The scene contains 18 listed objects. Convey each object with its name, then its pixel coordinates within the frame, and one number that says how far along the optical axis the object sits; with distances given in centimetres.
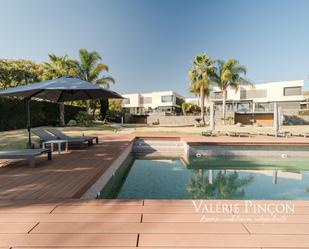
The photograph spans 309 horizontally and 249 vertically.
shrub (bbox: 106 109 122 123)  3363
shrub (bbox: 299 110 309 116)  3447
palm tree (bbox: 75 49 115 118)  2695
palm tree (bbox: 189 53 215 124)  2902
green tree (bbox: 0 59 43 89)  2264
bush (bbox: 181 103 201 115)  4072
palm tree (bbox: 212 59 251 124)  2986
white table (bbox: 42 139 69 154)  810
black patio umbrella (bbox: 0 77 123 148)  648
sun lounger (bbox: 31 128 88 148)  889
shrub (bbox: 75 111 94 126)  2528
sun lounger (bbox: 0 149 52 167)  594
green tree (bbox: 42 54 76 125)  2453
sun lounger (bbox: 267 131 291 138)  1472
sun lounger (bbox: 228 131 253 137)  1513
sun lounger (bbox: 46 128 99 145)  913
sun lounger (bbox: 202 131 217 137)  1498
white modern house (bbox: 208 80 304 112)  4393
